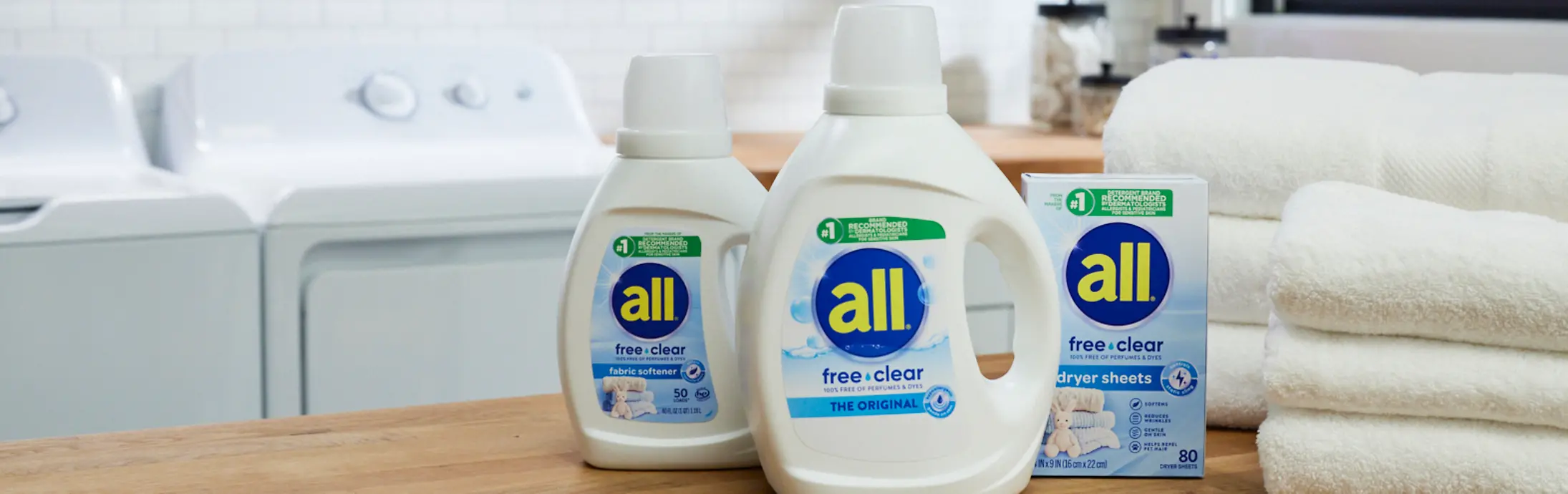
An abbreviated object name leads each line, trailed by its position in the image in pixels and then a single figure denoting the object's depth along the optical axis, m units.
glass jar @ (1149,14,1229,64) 2.31
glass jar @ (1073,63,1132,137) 2.32
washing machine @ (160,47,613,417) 1.72
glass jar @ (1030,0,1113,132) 2.50
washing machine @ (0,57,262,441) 1.60
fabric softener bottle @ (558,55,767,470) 0.65
